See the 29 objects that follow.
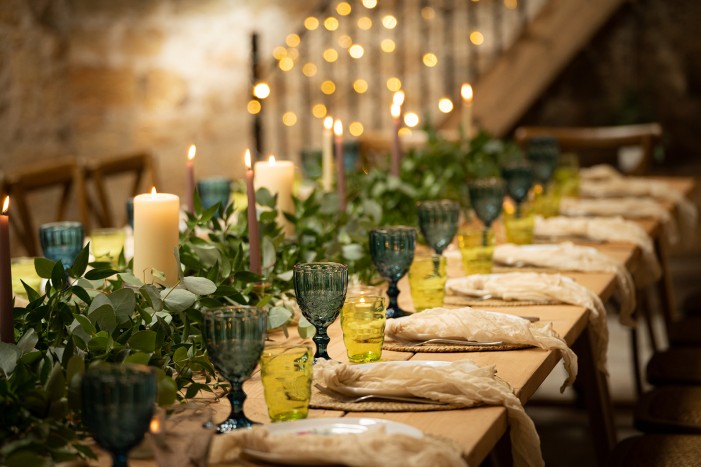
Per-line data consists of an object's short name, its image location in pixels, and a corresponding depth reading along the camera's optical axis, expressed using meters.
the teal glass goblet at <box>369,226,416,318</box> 2.58
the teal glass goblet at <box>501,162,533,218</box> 3.85
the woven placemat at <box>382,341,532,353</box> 2.34
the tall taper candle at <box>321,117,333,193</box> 3.25
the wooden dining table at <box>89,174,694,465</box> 1.96
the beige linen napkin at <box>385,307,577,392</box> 2.34
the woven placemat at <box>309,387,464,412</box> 2.03
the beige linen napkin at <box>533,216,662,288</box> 3.43
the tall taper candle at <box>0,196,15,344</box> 2.02
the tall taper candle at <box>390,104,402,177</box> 3.31
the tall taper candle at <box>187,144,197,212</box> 2.69
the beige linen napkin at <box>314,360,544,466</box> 2.04
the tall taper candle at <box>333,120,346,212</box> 3.02
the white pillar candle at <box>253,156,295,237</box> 2.92
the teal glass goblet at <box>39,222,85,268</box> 2.91
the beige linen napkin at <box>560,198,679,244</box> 3.97
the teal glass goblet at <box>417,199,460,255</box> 2.95
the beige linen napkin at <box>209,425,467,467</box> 1.79
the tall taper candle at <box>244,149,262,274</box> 2.39
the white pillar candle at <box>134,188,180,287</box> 2.39
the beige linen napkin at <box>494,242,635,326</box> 3.01
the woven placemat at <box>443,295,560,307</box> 2.69
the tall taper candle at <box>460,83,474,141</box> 3.92
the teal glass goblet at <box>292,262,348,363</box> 2.25
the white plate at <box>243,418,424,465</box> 1.89
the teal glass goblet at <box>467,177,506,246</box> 3.48
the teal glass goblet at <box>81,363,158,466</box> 1.75
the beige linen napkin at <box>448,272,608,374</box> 2.69
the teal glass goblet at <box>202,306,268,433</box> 1.95
